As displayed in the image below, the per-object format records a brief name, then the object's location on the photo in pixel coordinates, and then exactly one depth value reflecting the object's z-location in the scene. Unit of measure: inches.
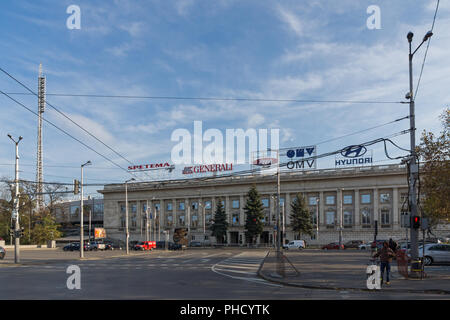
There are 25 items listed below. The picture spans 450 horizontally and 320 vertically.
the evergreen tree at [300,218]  3336.6
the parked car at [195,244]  3360.2
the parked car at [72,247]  2787.9
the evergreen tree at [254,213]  3371.1
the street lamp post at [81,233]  1677.2
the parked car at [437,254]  1136.8
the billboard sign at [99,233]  3534.0
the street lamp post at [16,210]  1353.3
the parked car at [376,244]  1915.8
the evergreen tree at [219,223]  3567.9
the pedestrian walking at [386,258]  693.9
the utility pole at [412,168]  822.5
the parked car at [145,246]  2957.7
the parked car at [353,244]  2864.9
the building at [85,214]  5044.3
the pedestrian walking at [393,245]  1184.2
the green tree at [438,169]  1076.8
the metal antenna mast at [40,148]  3179.1
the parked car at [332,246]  2791.8
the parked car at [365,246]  2673.2
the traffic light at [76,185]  1389.6
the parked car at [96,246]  2935.0
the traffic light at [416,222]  803.1
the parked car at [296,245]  2891.2
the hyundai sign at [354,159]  2913.4
